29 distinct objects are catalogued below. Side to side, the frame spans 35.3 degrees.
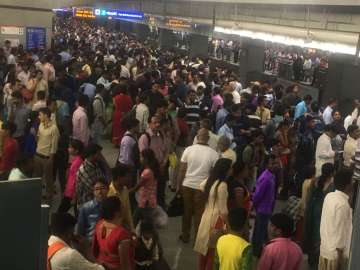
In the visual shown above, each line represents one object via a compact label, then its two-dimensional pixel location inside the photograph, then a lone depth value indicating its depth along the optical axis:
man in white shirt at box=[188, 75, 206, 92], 13.70
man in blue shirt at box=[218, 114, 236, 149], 8.66
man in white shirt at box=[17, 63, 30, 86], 12.58
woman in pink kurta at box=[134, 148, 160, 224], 6.54
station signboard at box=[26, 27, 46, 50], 20.05
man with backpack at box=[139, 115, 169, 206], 8.27
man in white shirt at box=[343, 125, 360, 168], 8.95
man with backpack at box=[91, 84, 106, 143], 10.45
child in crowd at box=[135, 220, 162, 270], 5.05
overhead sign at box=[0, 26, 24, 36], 19.48
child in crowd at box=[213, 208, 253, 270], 4.48
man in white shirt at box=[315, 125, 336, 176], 8.52
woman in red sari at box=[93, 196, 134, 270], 4.56
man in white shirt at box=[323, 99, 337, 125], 12.87
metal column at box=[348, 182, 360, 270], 2.55
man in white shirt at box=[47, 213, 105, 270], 4.05
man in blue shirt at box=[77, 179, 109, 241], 5.35
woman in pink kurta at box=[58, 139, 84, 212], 6.74
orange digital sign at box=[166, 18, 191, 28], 22.88
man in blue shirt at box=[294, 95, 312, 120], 12.48
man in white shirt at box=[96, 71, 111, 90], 12.71
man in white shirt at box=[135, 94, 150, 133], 10.04
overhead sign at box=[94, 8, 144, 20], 26.42
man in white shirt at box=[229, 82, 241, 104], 13.03
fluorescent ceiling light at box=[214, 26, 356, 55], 10.80
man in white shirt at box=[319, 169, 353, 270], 5.26
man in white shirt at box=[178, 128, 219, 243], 7.02
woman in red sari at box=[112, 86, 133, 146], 11.09
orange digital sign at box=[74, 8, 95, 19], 27.50
